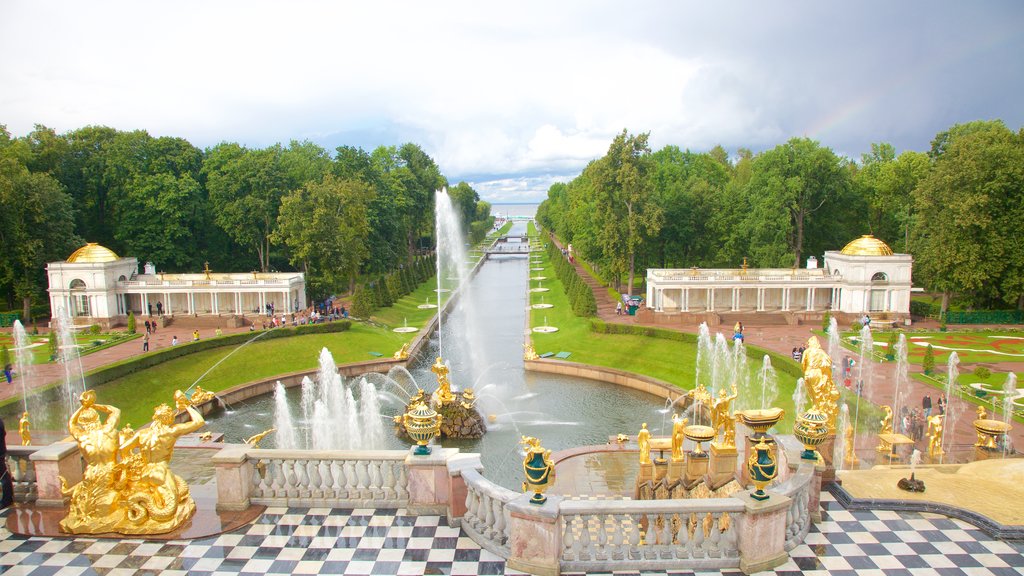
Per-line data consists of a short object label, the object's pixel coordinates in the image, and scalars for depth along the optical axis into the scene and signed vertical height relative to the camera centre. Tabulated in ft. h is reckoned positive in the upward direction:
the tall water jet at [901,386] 98.65 -27.23
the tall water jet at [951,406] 90.32 -27.64
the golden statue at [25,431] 71.29 -20.73
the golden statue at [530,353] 143.73 -27.55
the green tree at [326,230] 191.52 -2.05
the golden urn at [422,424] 46.24 -13.49
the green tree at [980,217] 162.91 -0.93
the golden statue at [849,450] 74.79 -25.12
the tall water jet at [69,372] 106.73 -24.46
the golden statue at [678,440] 55.88 -17.73
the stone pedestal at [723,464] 50.29 -17.71
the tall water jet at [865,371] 107.24 -27.02
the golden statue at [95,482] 41.88 -15.28
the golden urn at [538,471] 36.22 -12.94
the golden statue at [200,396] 111.86 -27.56
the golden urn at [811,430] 44.96 -13.77
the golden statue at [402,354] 145.61 -27.58
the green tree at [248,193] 208.95 +9.19
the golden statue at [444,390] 99.41 -24.07
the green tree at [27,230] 175.01 -0.86
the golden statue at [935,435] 77.15 -24.33
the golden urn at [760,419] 43.86 -12.70
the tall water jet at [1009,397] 94.17 -25.78
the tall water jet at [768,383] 114.81 -28.44
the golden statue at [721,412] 51.54 -14.38
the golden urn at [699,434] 52.90 -16.41
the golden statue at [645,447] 59.16 -19.25
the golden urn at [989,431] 70.54 -21.98
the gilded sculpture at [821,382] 49.34 -11.76
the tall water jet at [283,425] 92.59 -27.50
